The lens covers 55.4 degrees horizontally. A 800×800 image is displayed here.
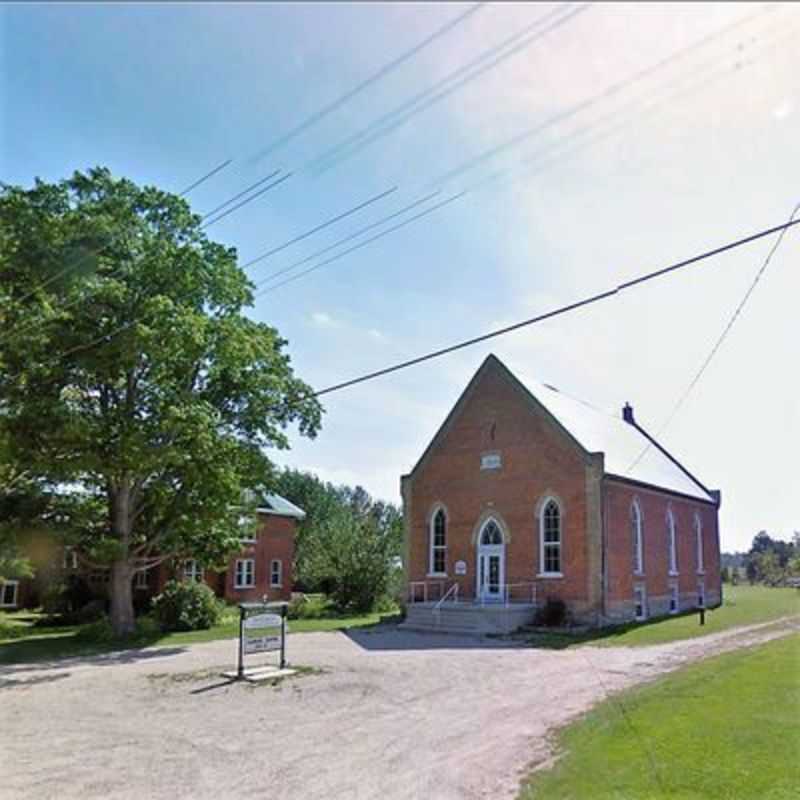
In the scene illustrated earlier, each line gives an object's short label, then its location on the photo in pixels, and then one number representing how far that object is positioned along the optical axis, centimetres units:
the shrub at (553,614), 2675
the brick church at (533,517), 2772
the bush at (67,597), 3241
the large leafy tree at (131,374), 2006
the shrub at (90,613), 3062
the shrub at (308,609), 3400
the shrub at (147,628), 2391
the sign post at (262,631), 1611
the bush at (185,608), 2627
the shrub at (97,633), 2294
